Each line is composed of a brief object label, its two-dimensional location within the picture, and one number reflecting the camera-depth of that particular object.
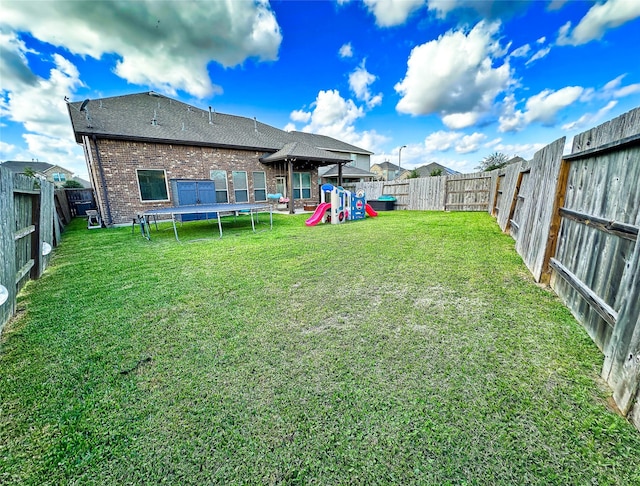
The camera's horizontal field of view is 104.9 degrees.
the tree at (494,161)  32.81
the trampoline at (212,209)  6.83
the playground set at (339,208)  9.23
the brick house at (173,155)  9.80
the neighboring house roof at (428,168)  52.56
